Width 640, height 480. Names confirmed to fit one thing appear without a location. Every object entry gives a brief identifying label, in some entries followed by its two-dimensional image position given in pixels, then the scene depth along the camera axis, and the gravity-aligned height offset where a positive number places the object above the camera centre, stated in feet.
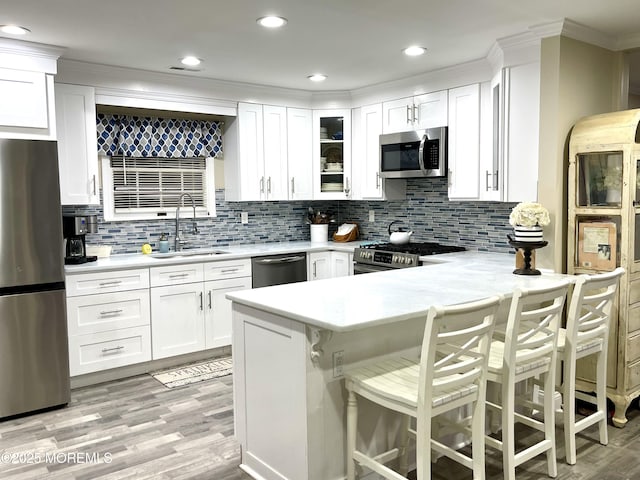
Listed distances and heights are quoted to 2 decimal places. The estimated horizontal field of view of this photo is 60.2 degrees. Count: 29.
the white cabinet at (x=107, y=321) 13.01 -2.80
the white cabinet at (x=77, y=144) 13.58 +1.55
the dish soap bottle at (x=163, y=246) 15.87 -1.19
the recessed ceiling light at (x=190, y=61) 13.28 +3.52
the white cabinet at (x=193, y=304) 14.28 -2.66
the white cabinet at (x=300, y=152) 17.52 +1.63
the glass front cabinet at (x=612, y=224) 10.46 -0.48
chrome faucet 16.40 -0.66
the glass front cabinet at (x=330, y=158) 17.79 +1.46
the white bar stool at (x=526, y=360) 7.89 -2.41
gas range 14.21 -1.40
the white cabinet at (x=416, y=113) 14.90 +2.51
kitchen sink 15.42 -1.42
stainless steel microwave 14.89 +1.35
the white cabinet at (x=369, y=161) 16.83 +1.29
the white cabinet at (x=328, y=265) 16.76 -1.91
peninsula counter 7.62 -2.25
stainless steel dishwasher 15.88 -1.93
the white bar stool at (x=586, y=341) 8.94 -2.40
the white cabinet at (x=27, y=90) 11.55 +2.50
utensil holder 18.62 -1.02
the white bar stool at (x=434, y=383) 6.74 -2.41
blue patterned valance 15.20 +1.98
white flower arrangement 10.91 -0.30
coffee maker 13.34 -0.70
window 15.62 +0.57
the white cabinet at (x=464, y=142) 14.05 +1.53
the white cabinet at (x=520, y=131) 11.73 +1.52
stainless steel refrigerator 11.12 -1.51
